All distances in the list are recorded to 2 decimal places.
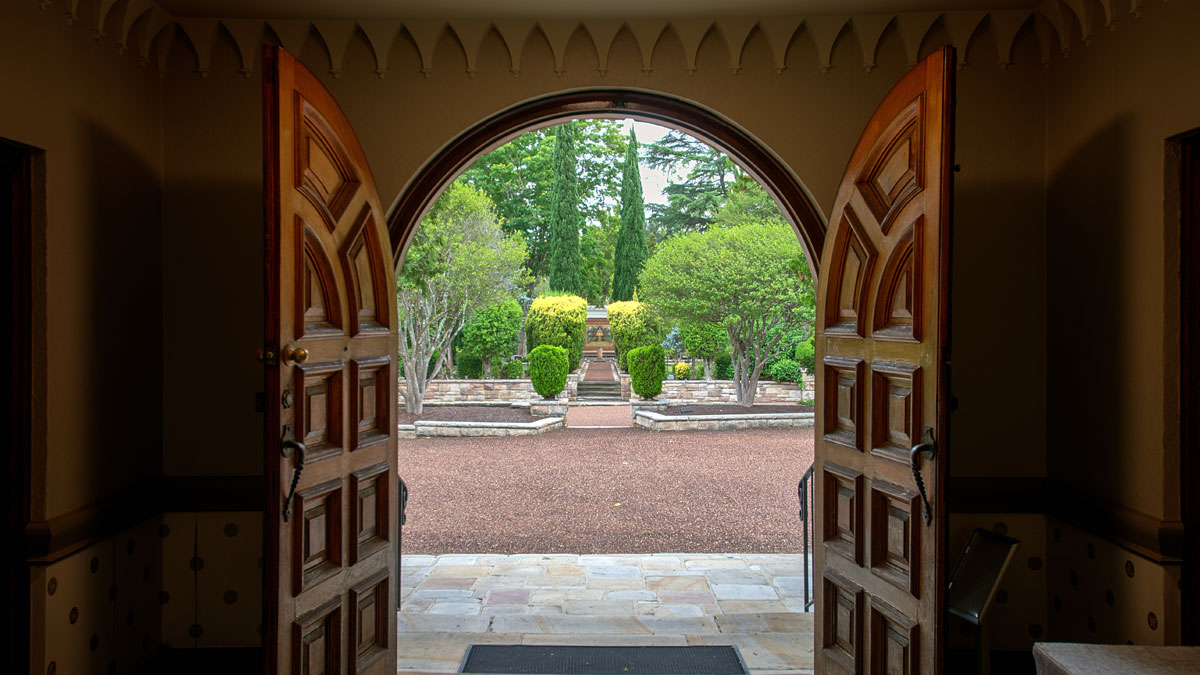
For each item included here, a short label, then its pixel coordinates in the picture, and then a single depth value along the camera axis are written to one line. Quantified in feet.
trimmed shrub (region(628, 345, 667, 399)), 47.85
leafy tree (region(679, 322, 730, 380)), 48.79
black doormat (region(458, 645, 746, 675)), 10.98
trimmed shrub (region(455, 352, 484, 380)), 57.16
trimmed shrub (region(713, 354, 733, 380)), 57.52
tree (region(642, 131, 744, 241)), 91.61
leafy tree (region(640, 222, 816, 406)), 42.91
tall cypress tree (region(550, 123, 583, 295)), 73.10
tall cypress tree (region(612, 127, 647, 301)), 79.20
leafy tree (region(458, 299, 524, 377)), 55.57
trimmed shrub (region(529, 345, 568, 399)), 48.29
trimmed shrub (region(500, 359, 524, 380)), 56.85
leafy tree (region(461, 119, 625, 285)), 77.30
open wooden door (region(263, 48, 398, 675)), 7.27
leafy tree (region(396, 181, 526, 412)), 43.80
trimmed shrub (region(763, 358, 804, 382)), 52.65
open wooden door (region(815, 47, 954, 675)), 7.23
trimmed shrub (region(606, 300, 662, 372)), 54.39
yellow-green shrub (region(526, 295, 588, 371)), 55.52
